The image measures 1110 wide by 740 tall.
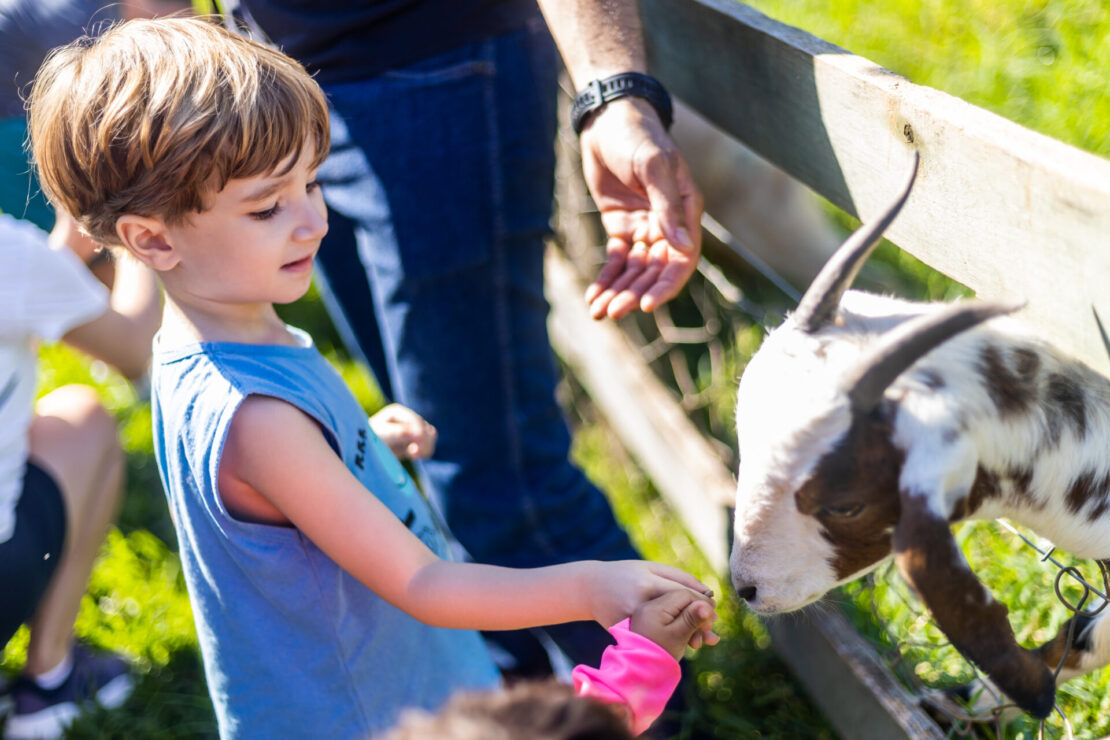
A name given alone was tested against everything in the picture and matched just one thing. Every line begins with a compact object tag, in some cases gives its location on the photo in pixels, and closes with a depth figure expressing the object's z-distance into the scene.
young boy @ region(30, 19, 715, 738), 1.92
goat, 1.78
